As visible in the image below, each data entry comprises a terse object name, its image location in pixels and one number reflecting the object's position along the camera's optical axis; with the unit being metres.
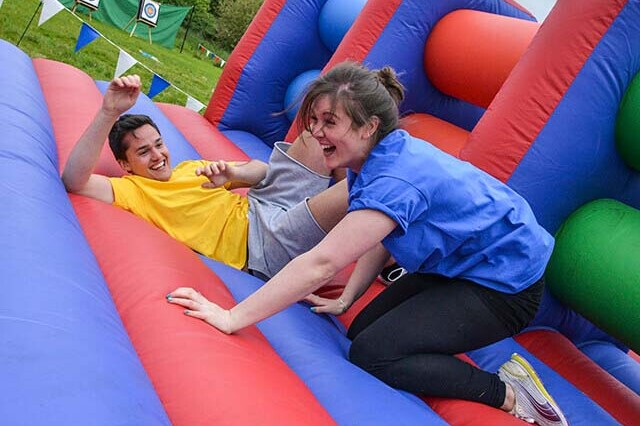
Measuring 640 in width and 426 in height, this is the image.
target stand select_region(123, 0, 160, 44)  12.27
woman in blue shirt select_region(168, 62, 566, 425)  1.28
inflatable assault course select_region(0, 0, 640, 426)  0.96
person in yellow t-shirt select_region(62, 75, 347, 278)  1.73
